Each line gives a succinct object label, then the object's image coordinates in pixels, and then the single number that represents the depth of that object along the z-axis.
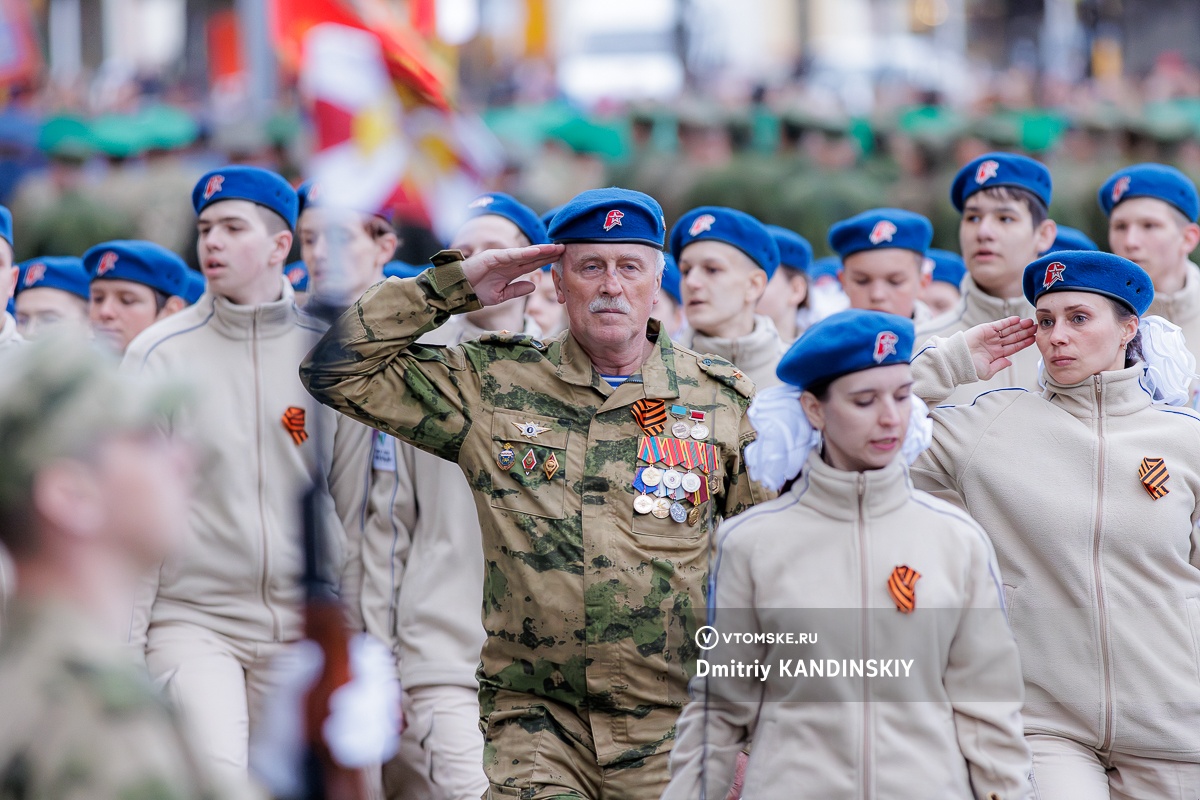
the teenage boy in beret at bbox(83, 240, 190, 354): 15.73
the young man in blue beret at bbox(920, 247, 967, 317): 18.31
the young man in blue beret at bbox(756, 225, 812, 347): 16.58
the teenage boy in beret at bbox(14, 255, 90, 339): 16.97
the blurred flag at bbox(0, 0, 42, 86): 40.68
